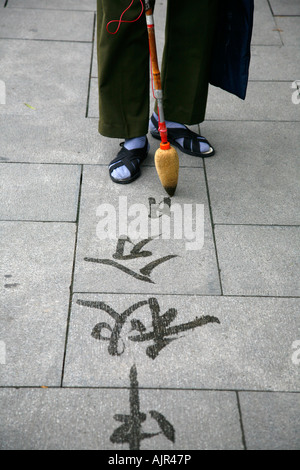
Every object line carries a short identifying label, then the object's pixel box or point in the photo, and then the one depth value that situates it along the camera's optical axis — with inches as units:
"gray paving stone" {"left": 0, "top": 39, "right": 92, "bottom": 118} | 112.2
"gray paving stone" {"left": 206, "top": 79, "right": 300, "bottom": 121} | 113.8
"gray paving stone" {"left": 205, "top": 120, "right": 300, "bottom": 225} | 90.2
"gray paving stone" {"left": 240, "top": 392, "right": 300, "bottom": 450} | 58.3
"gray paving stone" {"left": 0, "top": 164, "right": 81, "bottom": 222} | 87.7
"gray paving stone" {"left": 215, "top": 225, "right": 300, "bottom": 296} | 76.8
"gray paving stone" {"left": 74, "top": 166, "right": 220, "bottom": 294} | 76.1
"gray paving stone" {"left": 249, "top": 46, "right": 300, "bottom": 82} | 126.8
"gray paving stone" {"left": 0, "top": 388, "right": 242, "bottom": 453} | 57.6
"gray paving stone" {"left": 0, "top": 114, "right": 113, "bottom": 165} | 100.0
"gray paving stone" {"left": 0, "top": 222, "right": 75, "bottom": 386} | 64.9
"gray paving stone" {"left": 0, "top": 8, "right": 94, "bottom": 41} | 136.7
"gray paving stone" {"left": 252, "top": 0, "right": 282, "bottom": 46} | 139.7
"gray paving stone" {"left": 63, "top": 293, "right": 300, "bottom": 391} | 64.3
